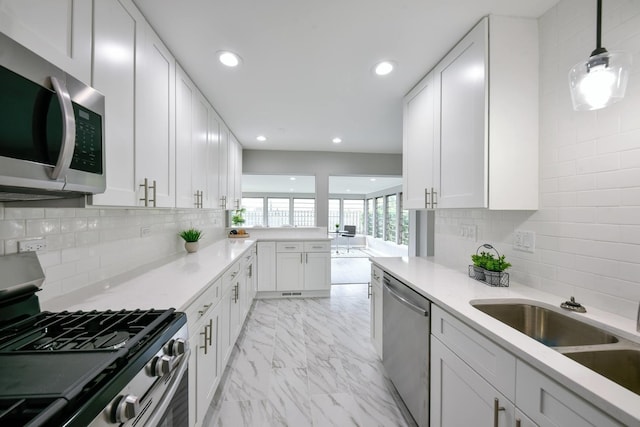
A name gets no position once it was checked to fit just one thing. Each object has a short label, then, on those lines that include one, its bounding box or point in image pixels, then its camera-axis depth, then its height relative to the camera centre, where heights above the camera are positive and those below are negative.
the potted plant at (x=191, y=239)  2.51 -0.26
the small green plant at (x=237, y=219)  4.73 -0.11
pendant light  0.88 +0.50
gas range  0.57 -0.42
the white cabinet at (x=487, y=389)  0.75 -0.63
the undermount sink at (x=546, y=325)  1.10 -0.52
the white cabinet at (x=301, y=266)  3.93 -0.81
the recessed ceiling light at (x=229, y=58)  1.83 +1.13
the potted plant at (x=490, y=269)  1.53 -0.34
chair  9.52 -0.70
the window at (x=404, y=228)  7.03 -0.38
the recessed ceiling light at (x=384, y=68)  1.93 +1.13
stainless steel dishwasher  1.47 -0.84
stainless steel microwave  0.68 +0.25
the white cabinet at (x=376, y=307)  2.18 -0.81
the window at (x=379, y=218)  9.23 -0.14
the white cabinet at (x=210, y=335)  1.35 -0.81
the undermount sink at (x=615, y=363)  0.92 -0.53
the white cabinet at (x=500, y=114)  1.47 +0.60
